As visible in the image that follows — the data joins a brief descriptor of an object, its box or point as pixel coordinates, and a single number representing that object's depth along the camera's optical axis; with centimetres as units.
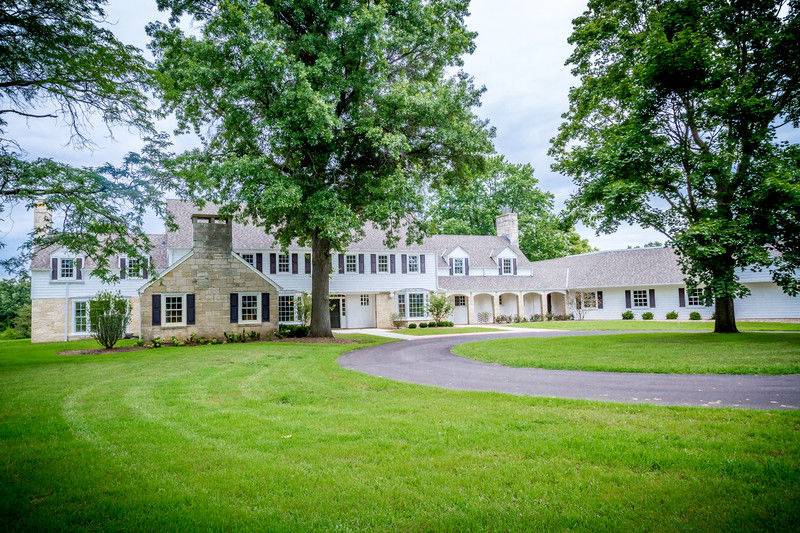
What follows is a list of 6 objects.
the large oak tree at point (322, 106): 1783
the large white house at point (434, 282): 2964
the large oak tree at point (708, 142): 1667
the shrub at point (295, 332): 2516
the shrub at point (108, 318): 2066
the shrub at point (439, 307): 3450
